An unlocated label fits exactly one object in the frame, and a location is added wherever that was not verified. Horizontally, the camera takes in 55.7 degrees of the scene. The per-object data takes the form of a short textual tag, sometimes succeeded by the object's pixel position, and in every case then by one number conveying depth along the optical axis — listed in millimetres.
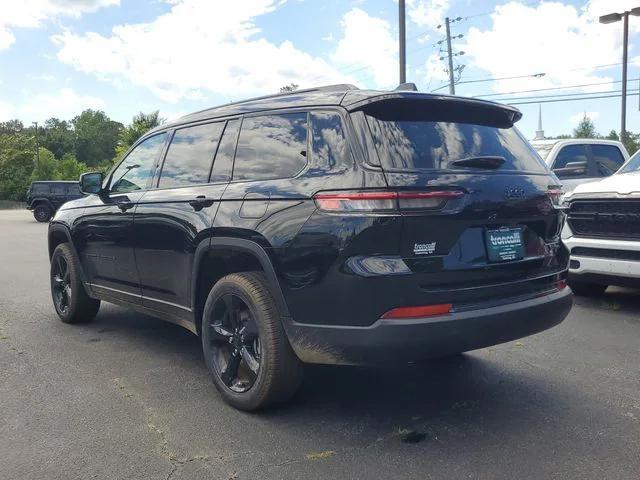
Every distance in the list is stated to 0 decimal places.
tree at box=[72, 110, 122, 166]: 108375
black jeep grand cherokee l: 3074
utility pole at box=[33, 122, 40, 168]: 63300
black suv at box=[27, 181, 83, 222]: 28844
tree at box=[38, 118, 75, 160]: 103000
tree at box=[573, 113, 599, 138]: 73644
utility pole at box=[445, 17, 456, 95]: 42125
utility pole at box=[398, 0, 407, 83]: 15492
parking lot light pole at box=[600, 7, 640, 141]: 20125
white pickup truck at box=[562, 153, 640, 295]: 5980
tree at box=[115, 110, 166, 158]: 45406
